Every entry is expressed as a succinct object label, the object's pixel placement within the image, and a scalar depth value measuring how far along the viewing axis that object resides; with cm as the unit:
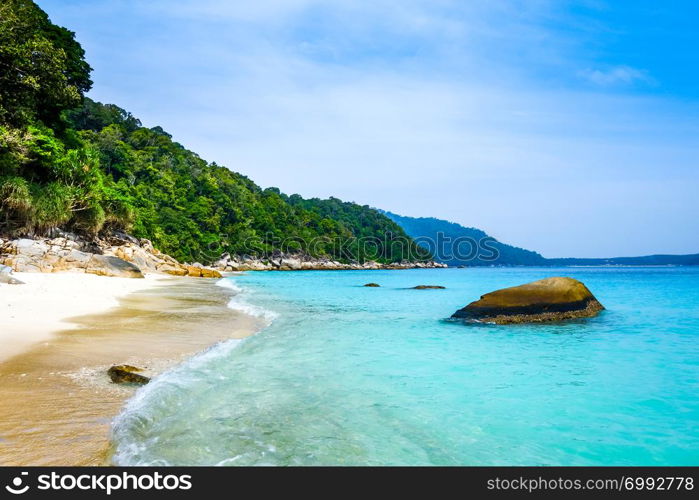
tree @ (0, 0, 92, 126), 1573
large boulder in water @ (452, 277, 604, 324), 1225
